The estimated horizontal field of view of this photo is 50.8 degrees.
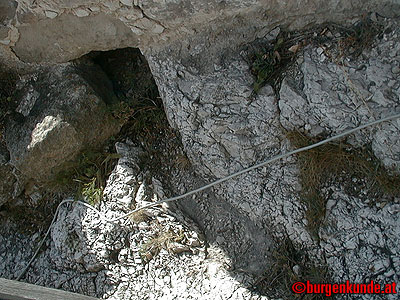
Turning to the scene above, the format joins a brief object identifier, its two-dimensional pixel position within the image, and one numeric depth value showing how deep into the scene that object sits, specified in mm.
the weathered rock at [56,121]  2783
